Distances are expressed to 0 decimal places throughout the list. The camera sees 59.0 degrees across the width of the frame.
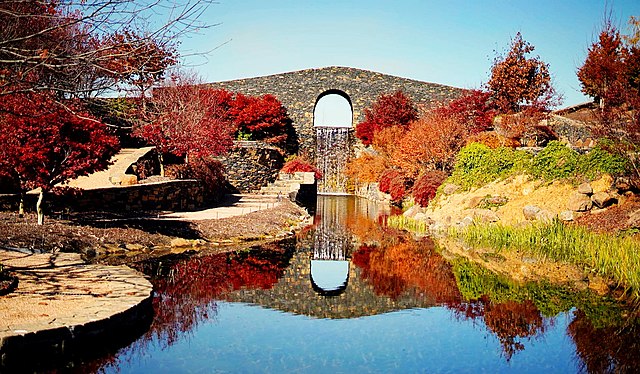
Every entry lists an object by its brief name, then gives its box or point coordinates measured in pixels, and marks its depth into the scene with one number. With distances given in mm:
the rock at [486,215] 14883
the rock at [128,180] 17141
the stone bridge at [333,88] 38812
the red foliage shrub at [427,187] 20312
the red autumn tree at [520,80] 25969
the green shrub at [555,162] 14930
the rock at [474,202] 16391
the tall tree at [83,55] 4766
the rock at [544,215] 13227
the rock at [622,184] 13203
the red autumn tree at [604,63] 21511
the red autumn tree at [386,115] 35875
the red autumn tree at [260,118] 34812
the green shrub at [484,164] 17109
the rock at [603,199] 13000
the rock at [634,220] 11266
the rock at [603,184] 13672
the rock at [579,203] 13242
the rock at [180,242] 11728
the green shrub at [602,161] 13609
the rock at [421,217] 17703
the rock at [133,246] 10699
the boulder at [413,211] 19498
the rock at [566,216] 13109
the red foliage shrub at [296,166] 32094
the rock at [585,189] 13609
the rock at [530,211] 13906
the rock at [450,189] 18703
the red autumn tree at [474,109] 27578
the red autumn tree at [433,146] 22141
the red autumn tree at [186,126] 20047
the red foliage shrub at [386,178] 26016
